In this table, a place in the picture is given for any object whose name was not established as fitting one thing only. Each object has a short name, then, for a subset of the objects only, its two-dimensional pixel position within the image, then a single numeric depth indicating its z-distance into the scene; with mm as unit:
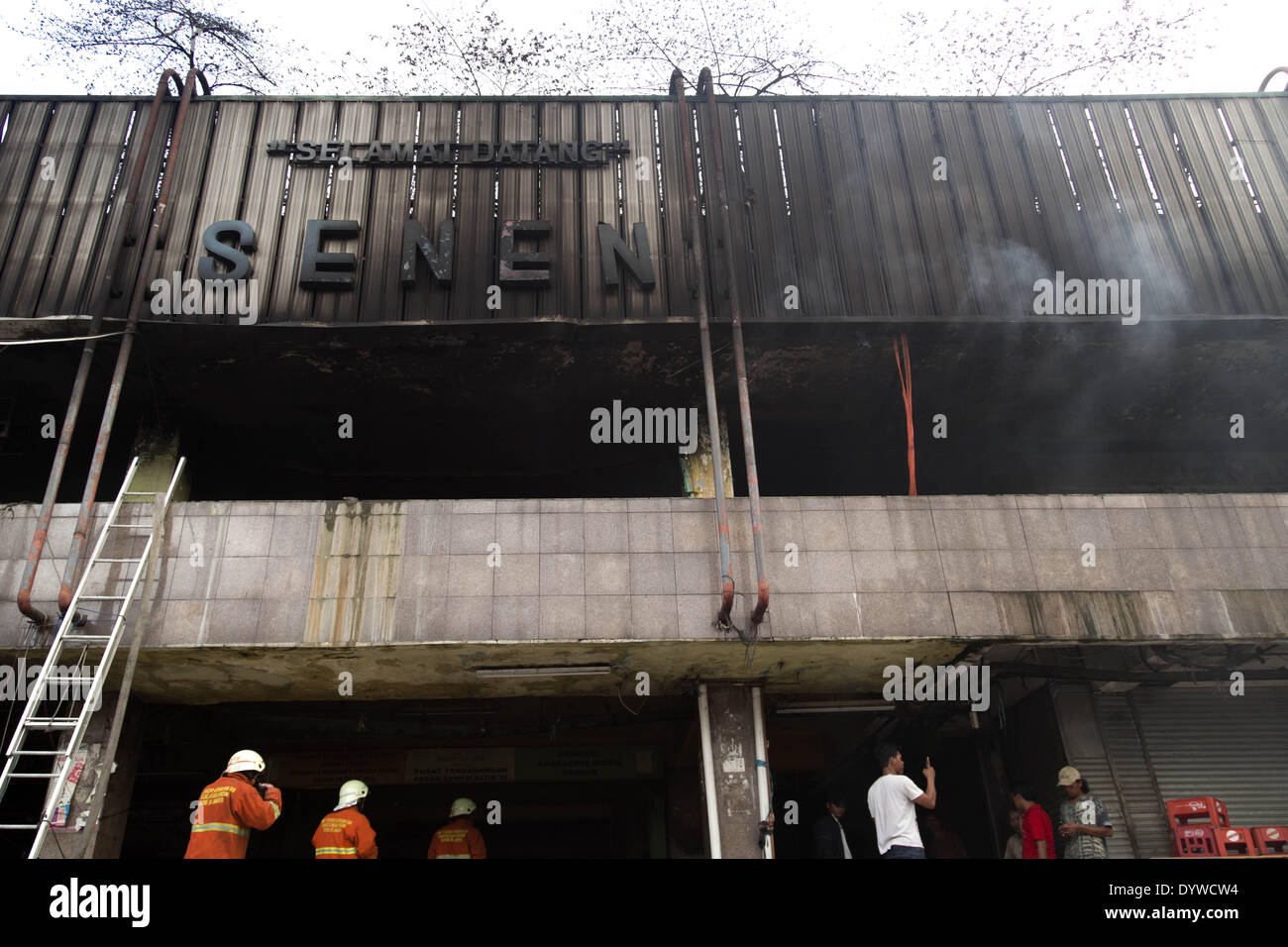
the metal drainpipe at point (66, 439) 7527
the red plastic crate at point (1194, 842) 8320
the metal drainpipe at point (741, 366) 7719
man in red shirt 8031
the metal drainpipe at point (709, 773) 7910
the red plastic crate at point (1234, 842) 8055
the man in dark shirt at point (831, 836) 8961
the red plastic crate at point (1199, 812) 8711
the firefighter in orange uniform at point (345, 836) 6957
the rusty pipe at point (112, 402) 7594
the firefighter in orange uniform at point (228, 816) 6402
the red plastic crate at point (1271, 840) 8180
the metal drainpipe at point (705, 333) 7848
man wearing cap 7879
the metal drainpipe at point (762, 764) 8008
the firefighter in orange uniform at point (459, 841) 8797
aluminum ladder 6680
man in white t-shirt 7148
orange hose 9519
